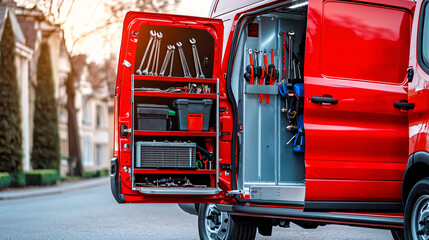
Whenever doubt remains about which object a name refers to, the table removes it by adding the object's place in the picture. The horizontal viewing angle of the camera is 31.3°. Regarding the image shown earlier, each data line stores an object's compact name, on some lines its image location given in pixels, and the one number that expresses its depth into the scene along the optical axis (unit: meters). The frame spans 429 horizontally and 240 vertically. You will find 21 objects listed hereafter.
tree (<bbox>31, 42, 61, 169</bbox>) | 37.41
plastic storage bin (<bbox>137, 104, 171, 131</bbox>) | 7.94
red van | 7.07
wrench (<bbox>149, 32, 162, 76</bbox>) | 8.21
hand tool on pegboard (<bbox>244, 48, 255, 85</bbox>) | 8.37
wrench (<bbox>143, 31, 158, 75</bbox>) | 8.08
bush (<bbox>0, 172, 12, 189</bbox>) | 27.90
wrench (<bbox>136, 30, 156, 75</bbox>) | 8.10
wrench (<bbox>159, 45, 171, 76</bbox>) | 8.27
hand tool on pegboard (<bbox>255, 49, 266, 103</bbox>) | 8.40
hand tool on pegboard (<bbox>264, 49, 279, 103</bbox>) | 8.43
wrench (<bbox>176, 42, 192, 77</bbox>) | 8.38
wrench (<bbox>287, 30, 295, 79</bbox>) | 8.57
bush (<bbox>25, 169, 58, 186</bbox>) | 32.06
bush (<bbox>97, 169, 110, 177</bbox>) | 50.56
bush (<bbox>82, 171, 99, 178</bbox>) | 46.36
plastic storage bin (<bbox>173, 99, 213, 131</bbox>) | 8.02
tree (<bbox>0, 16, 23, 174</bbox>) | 29.20
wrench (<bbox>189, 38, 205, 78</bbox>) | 8.38
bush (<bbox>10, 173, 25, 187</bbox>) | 29.69
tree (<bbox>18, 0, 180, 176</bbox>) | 32.41
